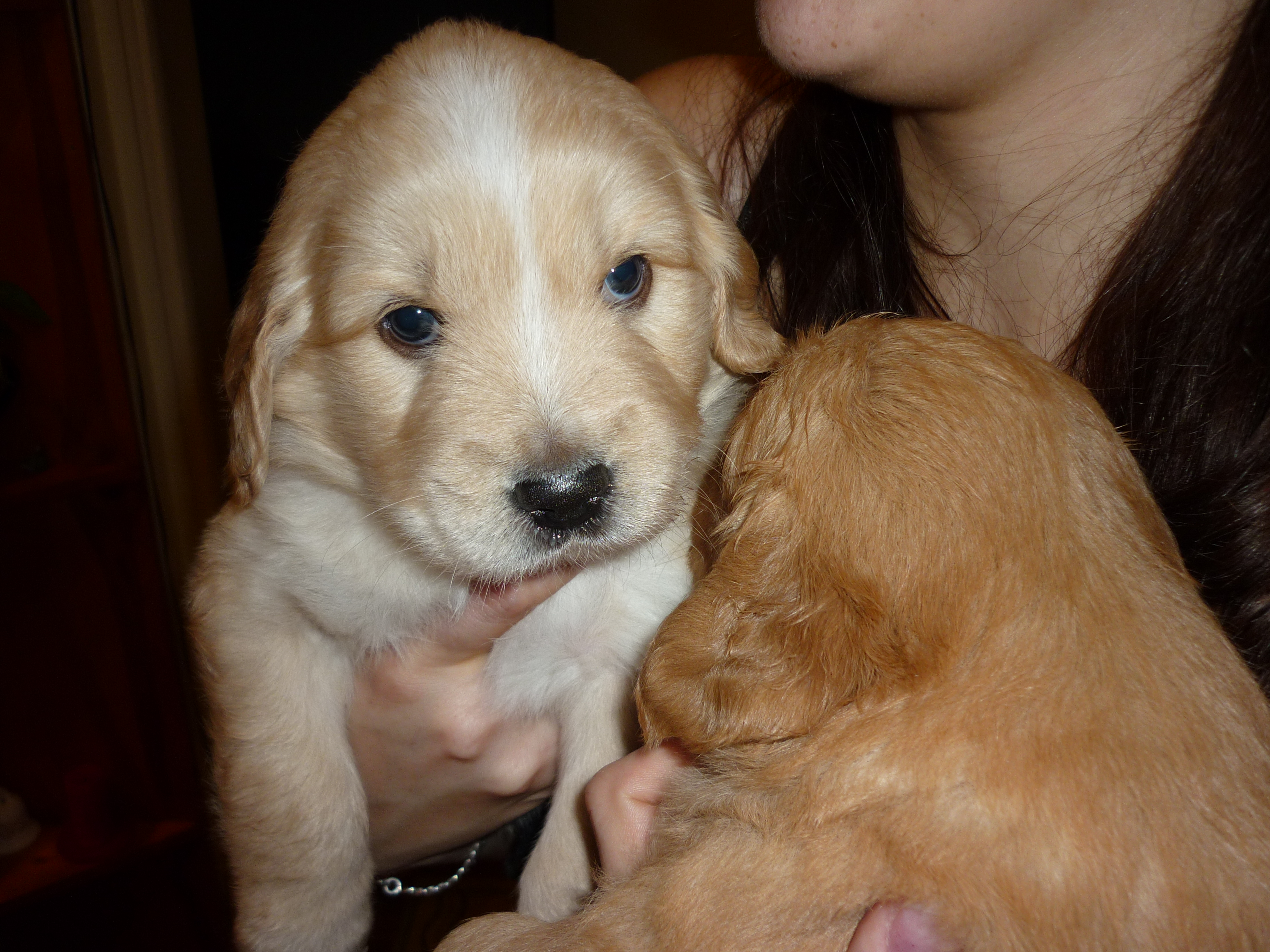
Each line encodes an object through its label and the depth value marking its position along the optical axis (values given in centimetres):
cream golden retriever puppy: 23
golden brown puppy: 17
